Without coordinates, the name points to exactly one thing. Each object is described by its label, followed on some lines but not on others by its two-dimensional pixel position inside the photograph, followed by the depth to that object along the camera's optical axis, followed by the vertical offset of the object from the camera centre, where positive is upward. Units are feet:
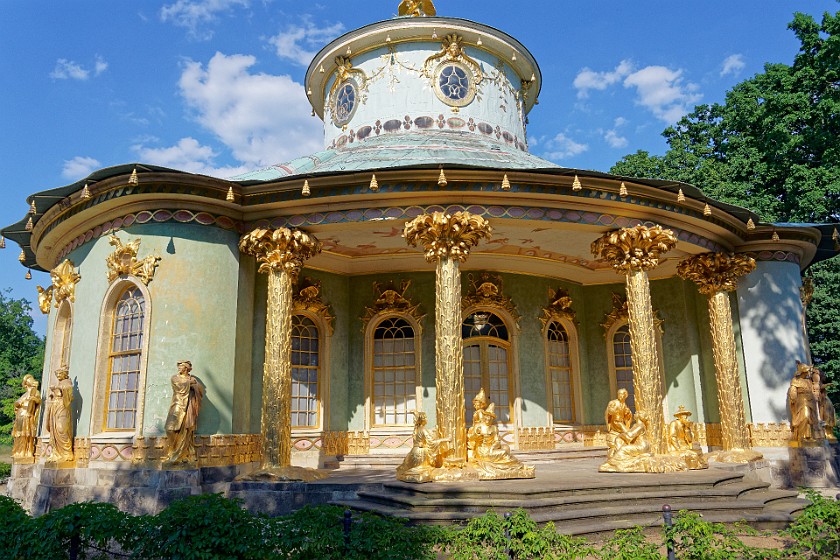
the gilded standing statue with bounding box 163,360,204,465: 33.19 +1.15
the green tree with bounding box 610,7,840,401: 64.54 +28.14
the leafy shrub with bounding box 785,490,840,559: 18.81 -2.79
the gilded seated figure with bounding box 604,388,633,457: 35.27 +0.70
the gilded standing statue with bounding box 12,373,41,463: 42.45 +1.33
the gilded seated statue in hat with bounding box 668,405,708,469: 35.14 -0.43
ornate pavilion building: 35.32 +9.60
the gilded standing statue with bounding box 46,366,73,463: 36.09 +1.11
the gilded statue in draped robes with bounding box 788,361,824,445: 42.96 +1.39
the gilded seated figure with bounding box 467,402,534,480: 31.60 -0.75
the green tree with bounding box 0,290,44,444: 125.18 +20.32
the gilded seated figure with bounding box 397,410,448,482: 31.14 -0.80
